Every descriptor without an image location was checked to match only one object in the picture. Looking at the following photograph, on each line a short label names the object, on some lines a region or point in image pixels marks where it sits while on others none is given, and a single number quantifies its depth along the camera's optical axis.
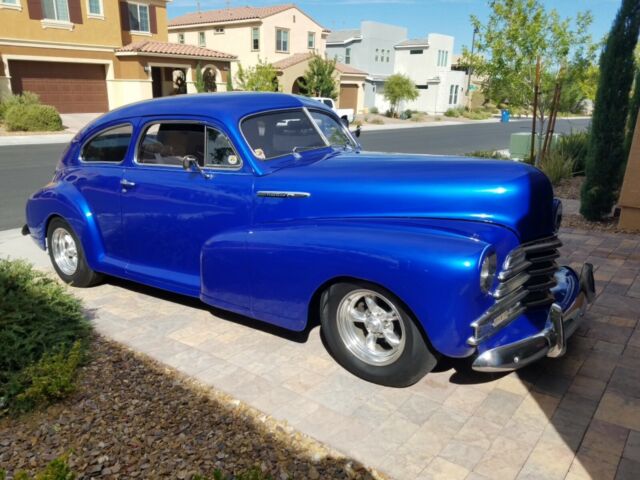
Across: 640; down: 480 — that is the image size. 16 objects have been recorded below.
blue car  3.09
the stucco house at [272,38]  38.44
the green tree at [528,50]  13.02
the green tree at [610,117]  7.31
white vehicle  28.90
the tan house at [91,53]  25.33
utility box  13.90
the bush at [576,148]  11.98
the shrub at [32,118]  21.55
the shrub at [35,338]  3.26
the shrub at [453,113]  49.53
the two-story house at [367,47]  50.94
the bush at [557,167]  10.62
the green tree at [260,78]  27.66
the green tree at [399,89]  41.91
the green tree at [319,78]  34.50
